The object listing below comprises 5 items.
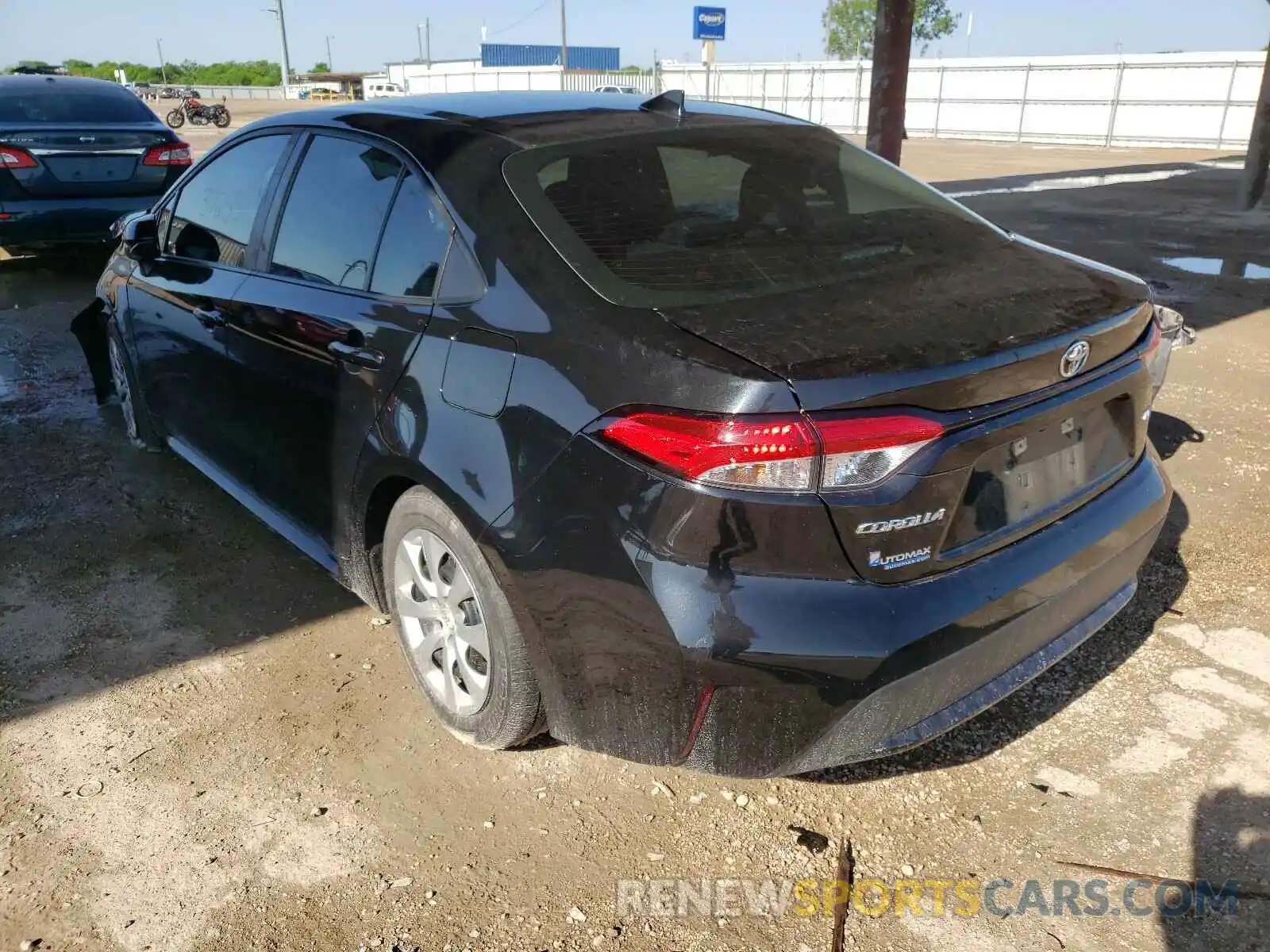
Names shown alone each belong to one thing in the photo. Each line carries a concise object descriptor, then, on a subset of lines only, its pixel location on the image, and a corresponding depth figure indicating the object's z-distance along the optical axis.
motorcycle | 34.50
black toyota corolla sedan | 1.97
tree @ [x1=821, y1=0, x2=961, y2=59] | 68.06
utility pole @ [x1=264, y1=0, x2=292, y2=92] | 57.78
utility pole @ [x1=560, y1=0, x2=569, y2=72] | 45.36
